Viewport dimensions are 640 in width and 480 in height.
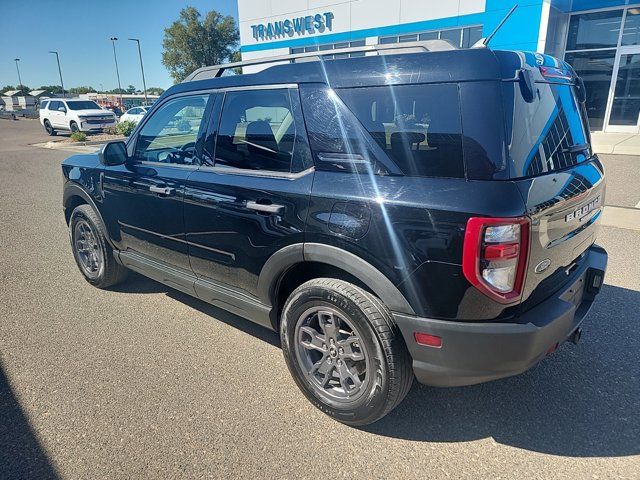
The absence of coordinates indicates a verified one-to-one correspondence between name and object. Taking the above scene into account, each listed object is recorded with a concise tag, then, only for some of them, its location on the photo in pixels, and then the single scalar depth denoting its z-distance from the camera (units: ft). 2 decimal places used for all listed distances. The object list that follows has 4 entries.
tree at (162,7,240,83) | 164.02
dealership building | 45.68
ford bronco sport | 6.39
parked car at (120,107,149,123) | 82.48
